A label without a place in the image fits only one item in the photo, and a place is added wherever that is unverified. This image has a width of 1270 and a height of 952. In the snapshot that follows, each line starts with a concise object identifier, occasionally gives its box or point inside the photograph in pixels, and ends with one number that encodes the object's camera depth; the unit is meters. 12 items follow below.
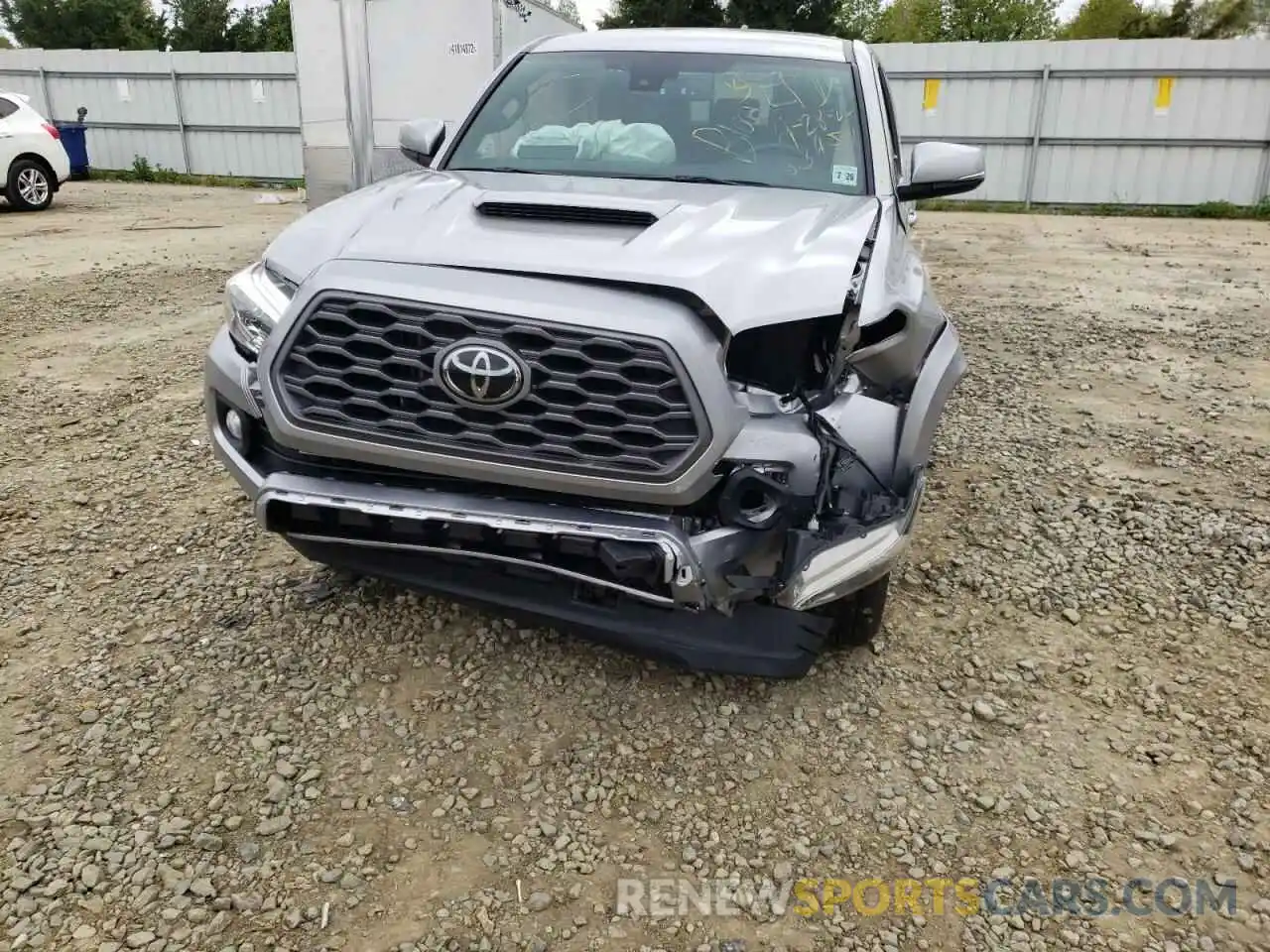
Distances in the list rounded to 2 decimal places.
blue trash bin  17.72
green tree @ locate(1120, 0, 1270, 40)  32.34
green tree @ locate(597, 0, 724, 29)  21.88
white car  12.68
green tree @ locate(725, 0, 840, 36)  21.72
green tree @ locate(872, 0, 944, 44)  42.84
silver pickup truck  2.24
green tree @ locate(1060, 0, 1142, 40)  36.59
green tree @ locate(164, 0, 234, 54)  35.00
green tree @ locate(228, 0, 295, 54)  35.62
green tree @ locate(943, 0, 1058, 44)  41.16
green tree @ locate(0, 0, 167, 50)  35.38
